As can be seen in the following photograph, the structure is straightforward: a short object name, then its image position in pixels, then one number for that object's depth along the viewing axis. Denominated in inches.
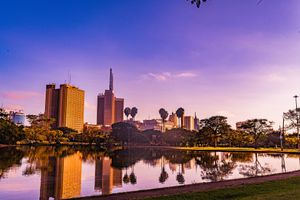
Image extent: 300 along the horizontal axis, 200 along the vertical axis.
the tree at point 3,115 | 3711.6
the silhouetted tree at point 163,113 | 7126.0
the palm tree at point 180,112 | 6693.9
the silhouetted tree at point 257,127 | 3273.6
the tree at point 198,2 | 273.4
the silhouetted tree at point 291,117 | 2600.9
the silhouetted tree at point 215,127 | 3448.6
